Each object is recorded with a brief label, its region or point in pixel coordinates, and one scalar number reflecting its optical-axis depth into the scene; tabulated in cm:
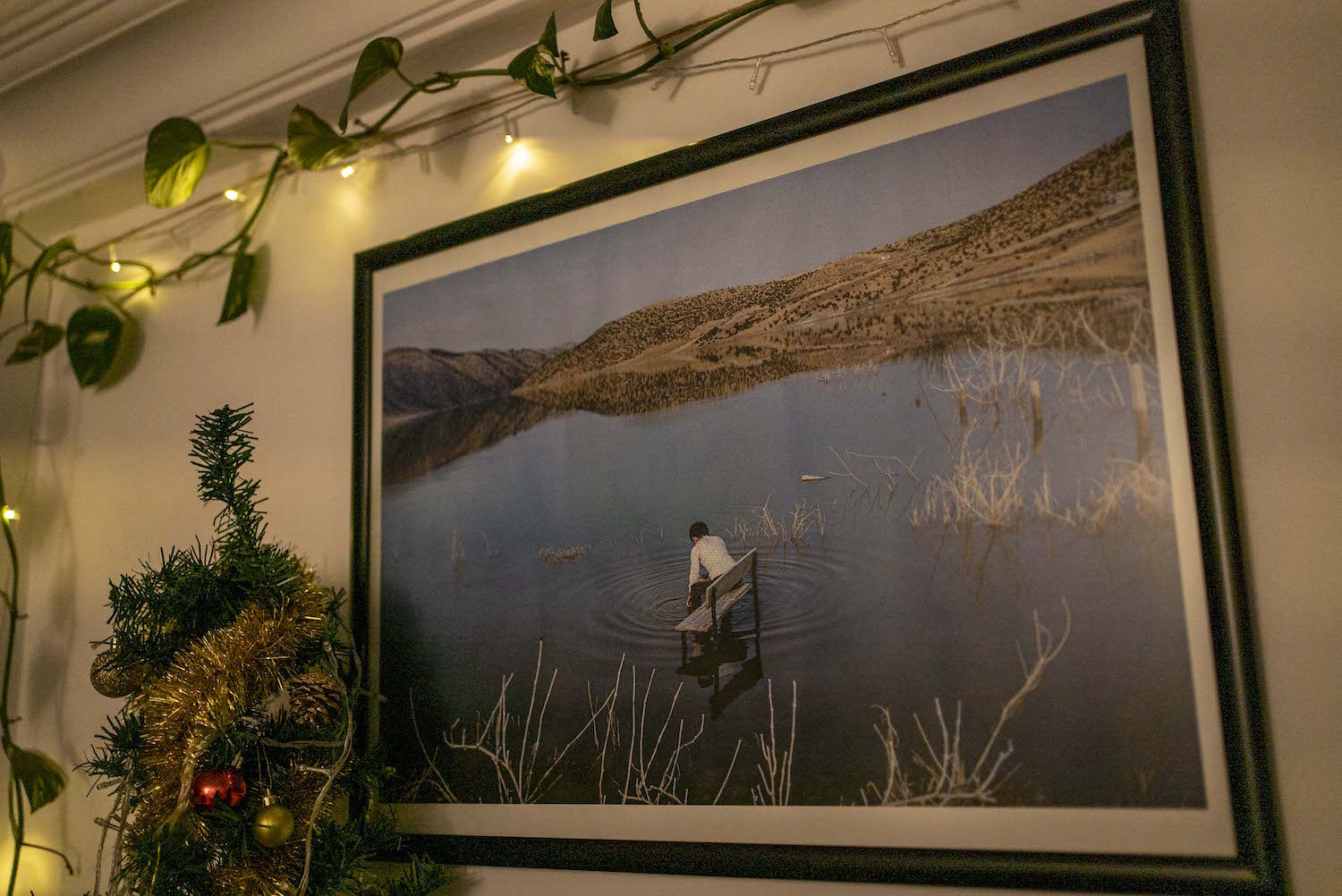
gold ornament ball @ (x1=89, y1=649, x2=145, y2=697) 132
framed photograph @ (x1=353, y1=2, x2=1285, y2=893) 100
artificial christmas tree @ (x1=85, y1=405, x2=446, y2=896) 116
